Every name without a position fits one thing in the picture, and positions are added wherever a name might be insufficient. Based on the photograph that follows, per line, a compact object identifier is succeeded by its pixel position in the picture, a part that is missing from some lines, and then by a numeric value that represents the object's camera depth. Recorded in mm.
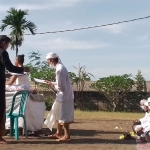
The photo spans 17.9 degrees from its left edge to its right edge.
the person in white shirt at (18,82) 8914
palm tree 32125
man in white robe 8336
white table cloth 8875
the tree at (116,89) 28828
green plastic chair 8476
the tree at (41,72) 28859
